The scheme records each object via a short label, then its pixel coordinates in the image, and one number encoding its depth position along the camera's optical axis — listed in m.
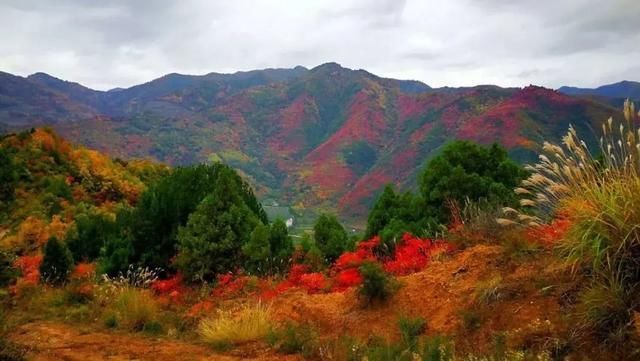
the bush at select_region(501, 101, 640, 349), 4.95
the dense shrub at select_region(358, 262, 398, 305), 8.55
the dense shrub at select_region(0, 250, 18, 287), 10.40
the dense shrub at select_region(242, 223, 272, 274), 14.23
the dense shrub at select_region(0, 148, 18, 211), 30.66
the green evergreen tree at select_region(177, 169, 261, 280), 14.55
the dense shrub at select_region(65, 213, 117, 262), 20.78
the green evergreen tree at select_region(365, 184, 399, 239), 21.23
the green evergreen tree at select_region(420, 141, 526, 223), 17.69
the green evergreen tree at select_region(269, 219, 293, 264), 15.53
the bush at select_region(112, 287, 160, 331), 9.61
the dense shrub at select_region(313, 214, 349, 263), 17.52
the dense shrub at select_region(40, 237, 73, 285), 14.59
